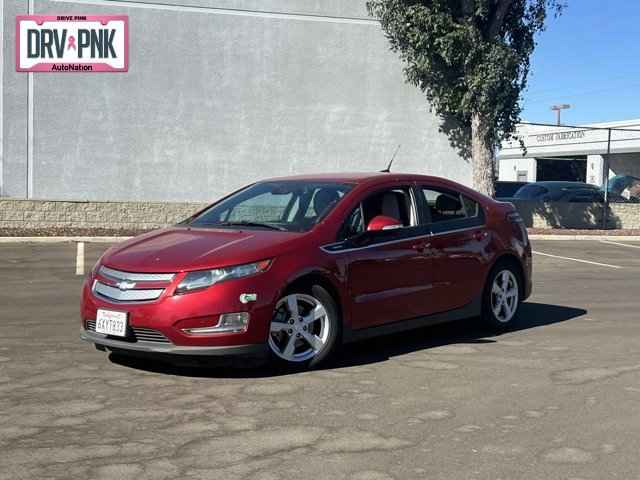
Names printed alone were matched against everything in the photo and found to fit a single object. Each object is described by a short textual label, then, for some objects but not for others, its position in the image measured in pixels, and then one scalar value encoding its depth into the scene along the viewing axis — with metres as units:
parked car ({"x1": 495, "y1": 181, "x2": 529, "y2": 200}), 30.17
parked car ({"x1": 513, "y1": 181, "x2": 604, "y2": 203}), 25.56
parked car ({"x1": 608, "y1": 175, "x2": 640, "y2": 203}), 33.06
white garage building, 44.97
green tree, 21.77
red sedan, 6.04
